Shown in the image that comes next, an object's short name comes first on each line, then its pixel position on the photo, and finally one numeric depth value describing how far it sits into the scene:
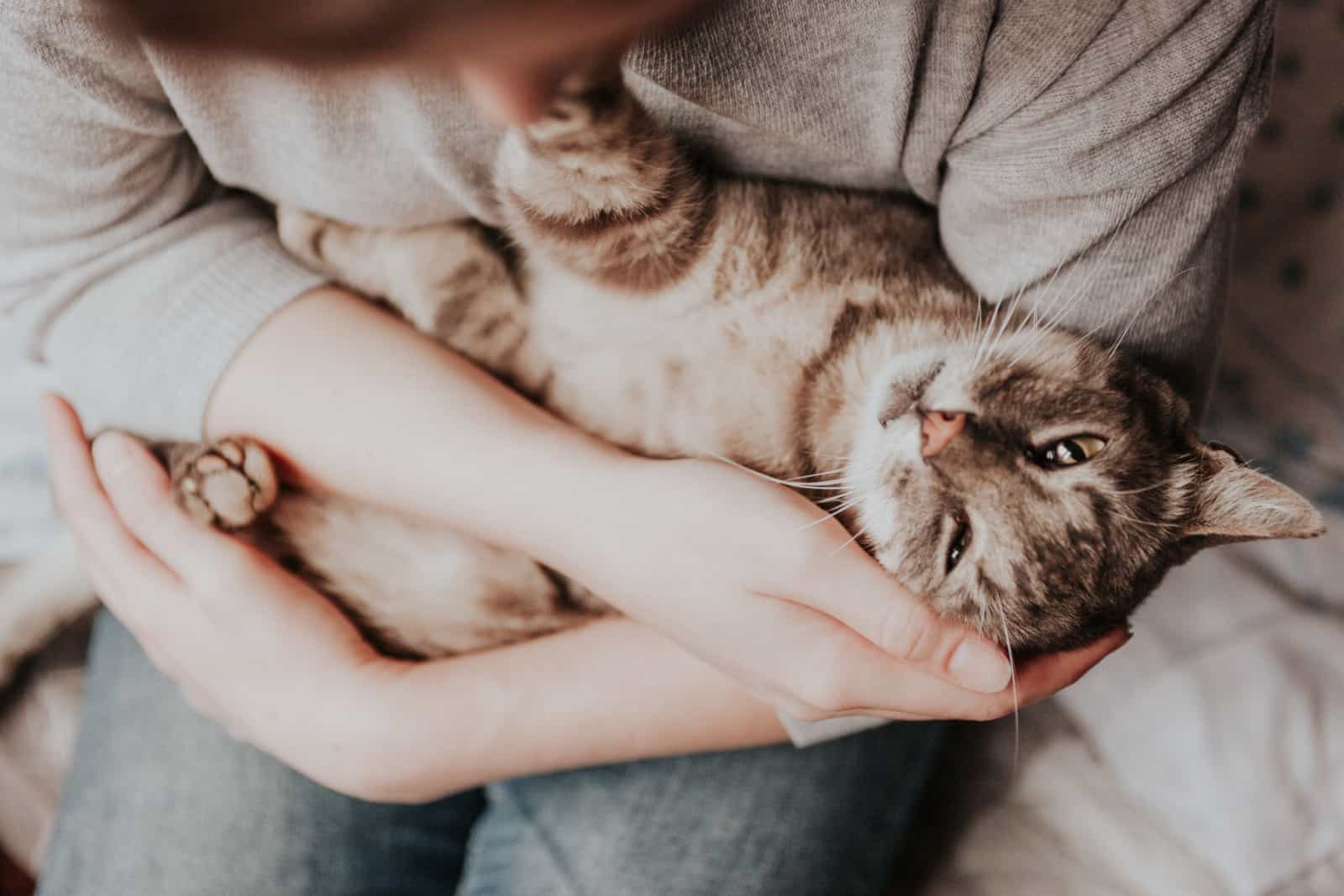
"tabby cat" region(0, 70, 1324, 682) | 0.63
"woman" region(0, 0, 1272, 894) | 0.58
